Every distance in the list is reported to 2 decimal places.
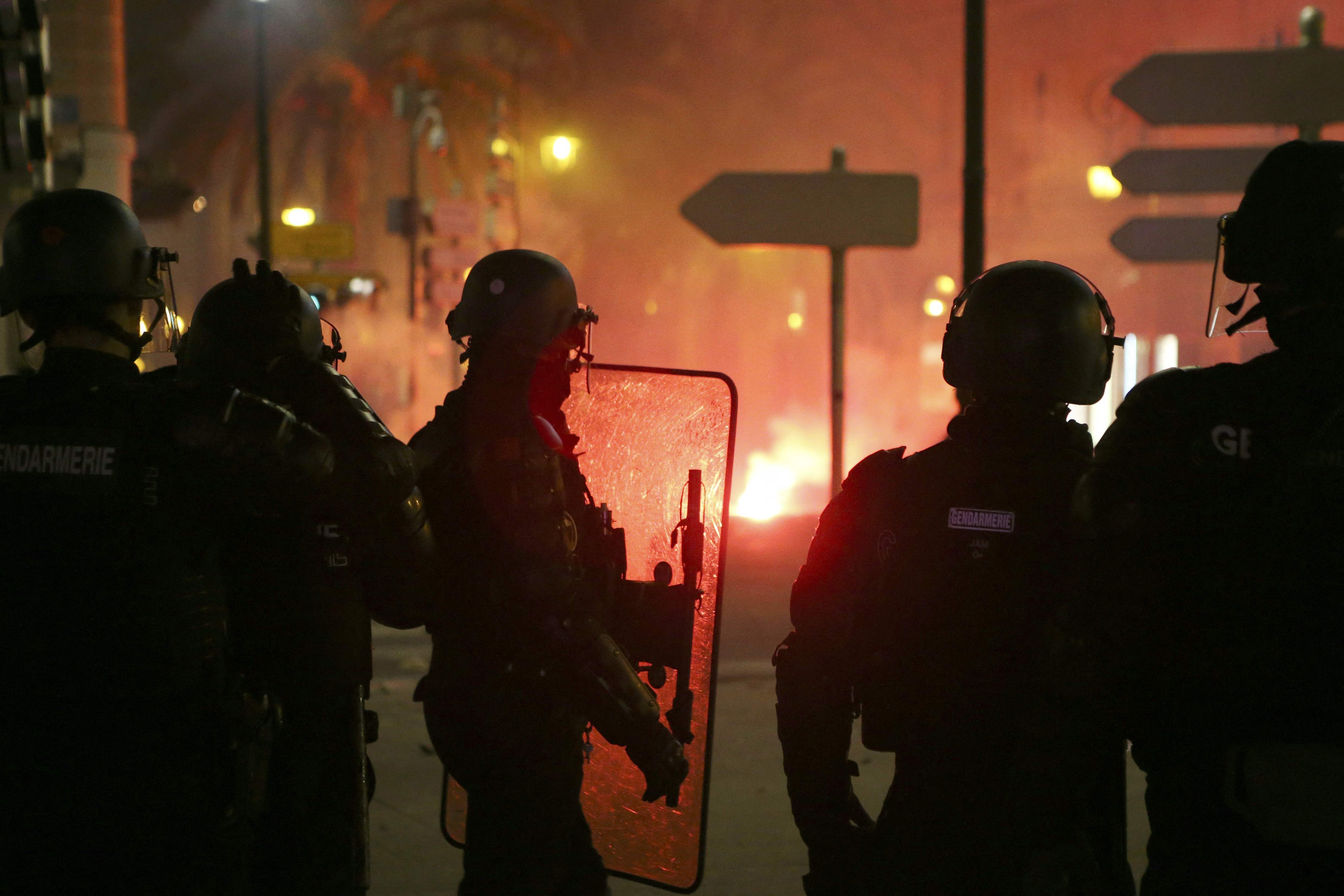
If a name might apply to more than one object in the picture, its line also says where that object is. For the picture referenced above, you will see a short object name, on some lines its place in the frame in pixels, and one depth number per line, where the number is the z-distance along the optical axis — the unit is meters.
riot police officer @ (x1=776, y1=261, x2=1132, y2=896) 3.79
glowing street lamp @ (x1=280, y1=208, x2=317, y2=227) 39.00
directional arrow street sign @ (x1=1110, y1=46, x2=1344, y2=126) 11.41
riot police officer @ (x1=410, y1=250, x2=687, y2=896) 4.83
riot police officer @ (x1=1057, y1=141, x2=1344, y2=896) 3.02
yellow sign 33.44
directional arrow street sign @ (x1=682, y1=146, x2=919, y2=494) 12.55
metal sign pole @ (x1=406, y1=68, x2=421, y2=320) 42.91
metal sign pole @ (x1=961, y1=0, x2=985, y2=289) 11.30
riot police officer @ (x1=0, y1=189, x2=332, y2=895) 3.65
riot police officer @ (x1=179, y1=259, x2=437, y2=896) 4.45
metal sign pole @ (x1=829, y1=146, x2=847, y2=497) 13.08
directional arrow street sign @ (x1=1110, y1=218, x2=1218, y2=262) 12.09
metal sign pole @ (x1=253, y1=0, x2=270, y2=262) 31.47
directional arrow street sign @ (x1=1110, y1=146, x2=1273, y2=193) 11.84
